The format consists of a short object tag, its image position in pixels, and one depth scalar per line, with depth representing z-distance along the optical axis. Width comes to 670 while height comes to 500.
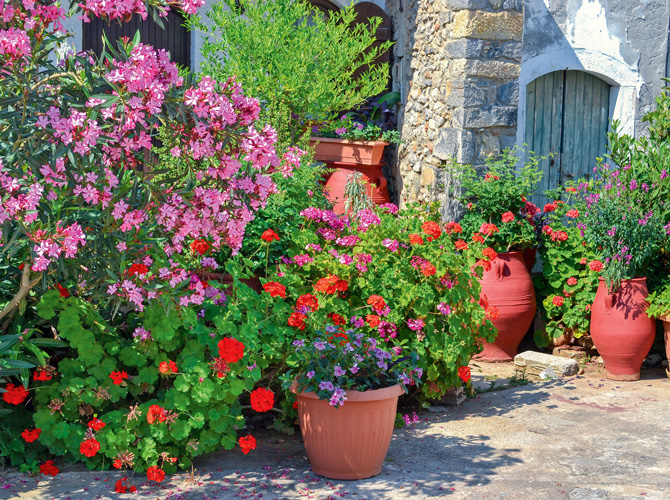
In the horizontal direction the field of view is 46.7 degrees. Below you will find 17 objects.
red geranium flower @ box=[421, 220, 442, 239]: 4.91
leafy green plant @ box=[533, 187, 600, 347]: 6.17
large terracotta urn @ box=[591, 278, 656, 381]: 5.73
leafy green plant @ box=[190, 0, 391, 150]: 6.45
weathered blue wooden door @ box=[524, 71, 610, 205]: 7.44
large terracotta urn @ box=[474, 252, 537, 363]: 6.11
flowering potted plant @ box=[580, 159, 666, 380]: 5.70
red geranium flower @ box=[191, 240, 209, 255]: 3.96
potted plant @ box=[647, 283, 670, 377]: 5.67
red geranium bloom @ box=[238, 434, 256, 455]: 3.80
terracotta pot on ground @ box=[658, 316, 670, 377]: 5.82
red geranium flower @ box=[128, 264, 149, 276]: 3.40
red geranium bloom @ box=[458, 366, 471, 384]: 4.84
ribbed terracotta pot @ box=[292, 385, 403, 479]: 3.81
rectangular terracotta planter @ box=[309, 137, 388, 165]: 7.19
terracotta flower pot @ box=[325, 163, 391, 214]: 6.87
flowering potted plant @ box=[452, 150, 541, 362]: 6.11
